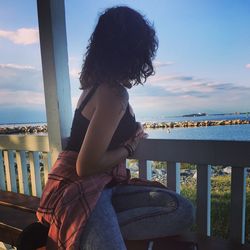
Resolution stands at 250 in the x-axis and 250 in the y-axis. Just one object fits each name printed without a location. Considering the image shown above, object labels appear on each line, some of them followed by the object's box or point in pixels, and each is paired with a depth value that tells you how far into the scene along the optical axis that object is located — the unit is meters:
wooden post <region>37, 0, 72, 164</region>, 1.78
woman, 0.95
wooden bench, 1.13
